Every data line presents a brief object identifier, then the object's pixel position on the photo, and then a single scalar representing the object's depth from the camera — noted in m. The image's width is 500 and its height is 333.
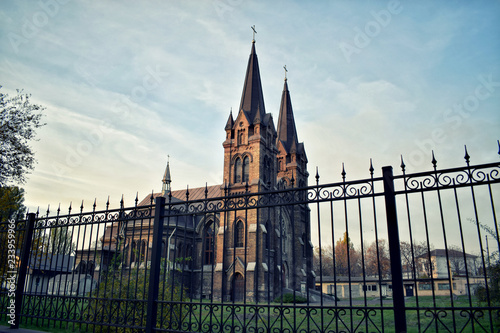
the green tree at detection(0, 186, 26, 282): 13.51
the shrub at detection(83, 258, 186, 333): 5.99
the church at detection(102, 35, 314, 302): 26.84
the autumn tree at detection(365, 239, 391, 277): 38.03
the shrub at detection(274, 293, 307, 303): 21.52
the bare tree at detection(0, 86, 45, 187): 13.37
